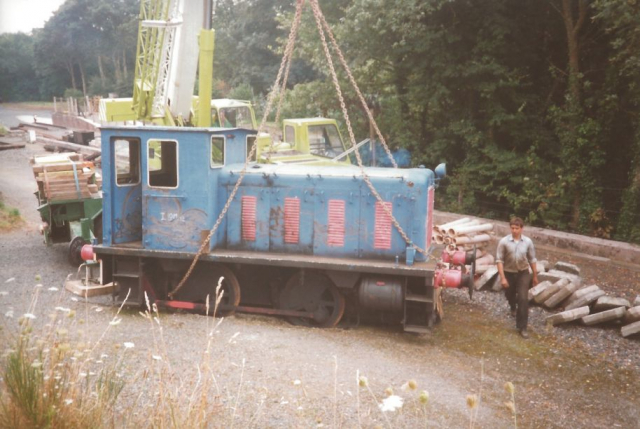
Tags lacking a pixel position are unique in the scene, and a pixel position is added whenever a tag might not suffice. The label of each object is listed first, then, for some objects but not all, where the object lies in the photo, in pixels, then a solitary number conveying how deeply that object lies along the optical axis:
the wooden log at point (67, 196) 11.20
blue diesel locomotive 8.15
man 8.33
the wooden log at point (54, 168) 11.24
